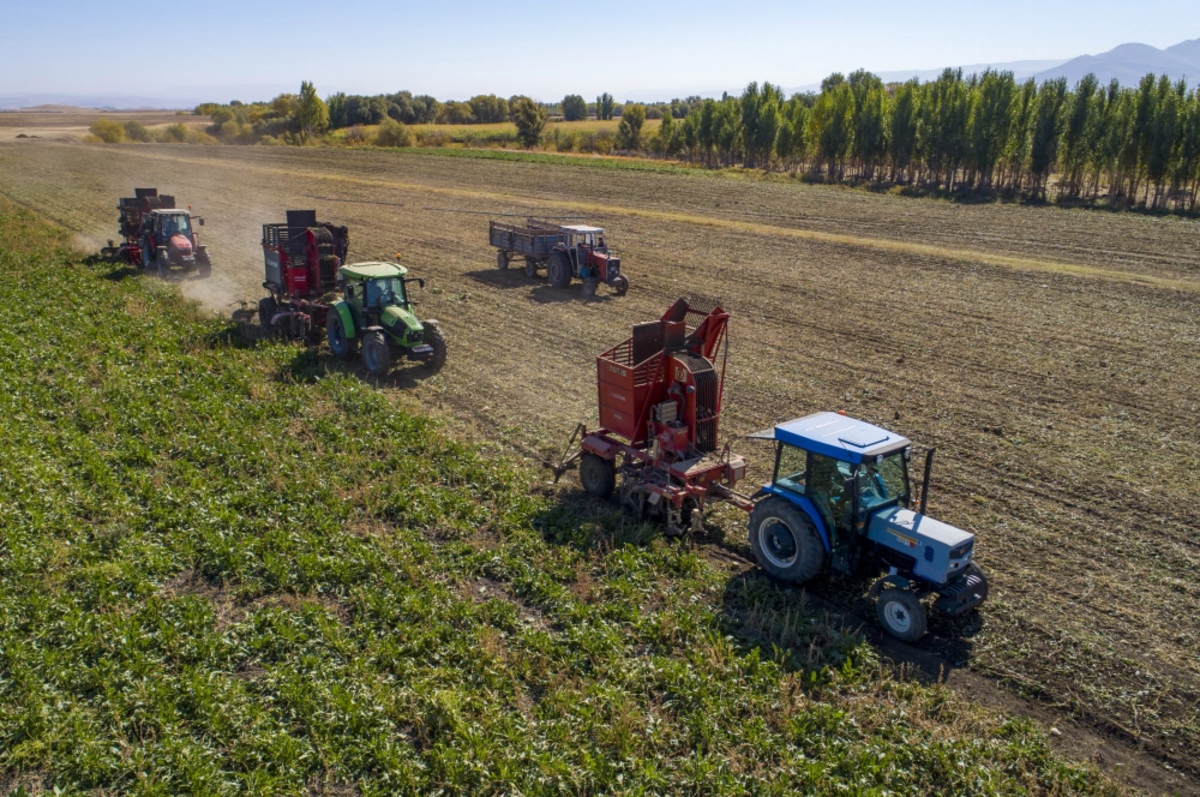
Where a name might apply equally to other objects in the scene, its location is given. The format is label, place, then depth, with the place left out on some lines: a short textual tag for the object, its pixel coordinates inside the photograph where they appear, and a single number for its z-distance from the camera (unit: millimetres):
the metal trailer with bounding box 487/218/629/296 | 24016
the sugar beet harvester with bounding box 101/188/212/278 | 25938
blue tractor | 8445
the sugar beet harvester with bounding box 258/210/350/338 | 18969
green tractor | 16750
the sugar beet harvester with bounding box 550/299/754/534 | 10711
